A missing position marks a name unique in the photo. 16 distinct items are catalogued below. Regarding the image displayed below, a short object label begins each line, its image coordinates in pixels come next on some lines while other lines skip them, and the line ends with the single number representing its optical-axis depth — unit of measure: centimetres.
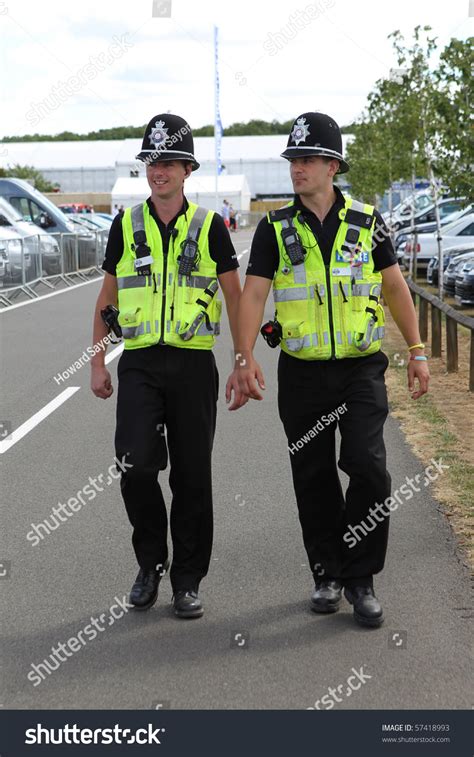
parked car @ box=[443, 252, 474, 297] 2148
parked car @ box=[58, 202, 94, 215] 6924
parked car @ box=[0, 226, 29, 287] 2256
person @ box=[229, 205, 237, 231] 6976
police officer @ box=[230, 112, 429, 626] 510
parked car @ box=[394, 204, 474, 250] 3017
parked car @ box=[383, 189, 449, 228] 3647
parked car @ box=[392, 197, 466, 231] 3334
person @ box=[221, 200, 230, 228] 6488
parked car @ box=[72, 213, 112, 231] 4296
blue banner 5325
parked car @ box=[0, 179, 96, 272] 3228
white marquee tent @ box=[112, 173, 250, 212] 7575
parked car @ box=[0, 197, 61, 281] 2508
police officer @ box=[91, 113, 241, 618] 516
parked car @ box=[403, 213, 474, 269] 2683
